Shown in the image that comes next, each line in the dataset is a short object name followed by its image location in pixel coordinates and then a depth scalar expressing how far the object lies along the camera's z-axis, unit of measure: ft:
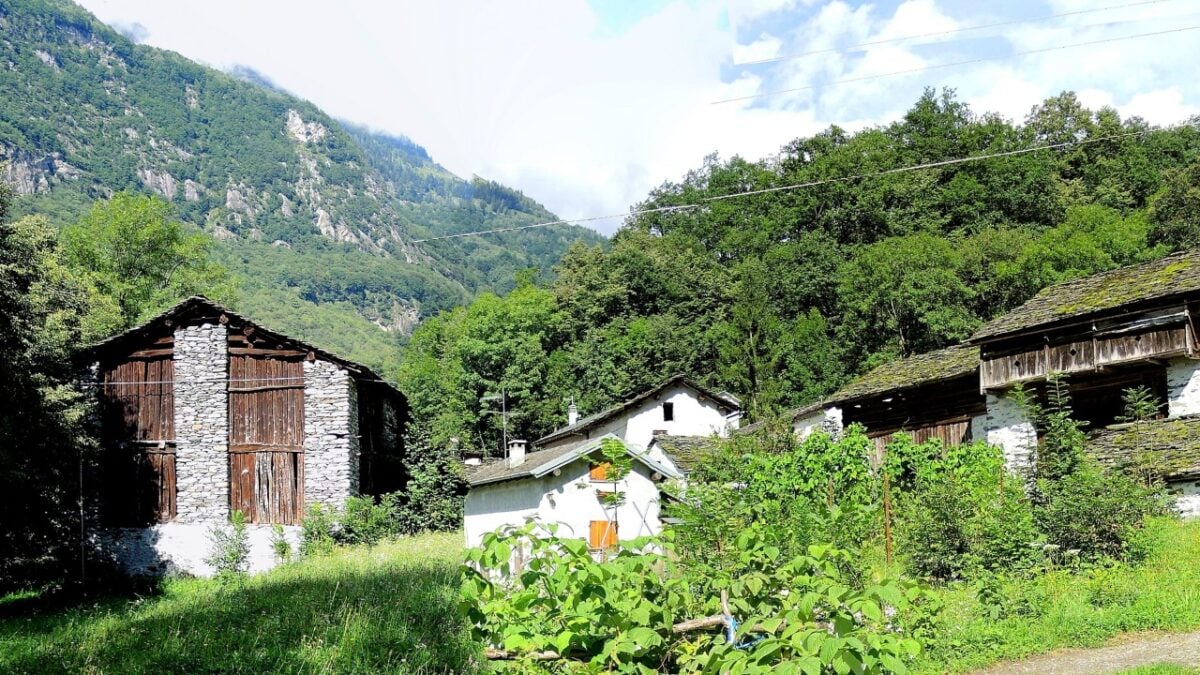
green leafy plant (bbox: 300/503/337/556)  91.56
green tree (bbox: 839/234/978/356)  159.84
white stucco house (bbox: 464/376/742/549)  76.43
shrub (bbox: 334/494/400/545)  94.07
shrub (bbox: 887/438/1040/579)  42.68
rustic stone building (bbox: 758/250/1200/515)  62.18
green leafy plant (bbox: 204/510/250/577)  88.99
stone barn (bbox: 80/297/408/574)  95.76
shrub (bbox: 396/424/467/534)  107.55
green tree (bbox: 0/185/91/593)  76.54
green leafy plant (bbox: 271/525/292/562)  92.64
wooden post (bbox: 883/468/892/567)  49.01
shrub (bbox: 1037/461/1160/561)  43.70
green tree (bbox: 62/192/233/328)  157.58
